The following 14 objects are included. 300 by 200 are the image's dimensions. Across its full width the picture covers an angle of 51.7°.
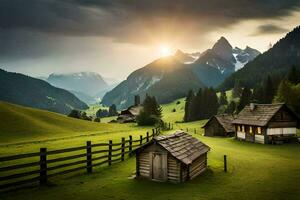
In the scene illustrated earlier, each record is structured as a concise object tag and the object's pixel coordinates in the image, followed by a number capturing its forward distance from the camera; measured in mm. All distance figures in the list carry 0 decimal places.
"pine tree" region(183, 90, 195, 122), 148875
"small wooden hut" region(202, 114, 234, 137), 71438
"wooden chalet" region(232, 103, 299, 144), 54281
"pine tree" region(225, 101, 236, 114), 138538
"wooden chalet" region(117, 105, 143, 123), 132912
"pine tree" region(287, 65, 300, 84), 120125
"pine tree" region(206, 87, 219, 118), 151150
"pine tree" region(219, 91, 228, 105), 181500
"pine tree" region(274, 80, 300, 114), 82856
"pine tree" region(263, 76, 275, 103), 121812
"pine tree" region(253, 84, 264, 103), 125188
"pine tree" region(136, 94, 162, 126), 99938
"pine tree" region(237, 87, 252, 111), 124138
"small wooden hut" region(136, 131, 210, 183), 21969
